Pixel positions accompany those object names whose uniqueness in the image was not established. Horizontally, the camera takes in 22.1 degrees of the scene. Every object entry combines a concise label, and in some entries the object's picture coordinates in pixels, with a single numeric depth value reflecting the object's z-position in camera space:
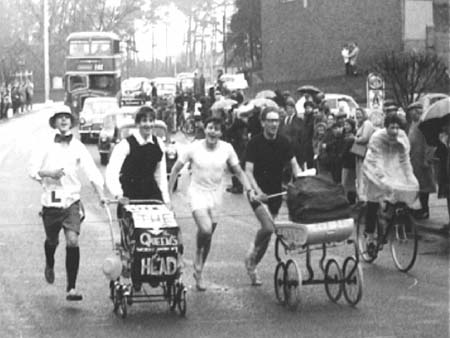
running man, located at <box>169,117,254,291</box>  11.26
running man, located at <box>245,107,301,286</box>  11.67
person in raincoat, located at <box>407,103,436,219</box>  16.42
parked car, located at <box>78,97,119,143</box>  39.38
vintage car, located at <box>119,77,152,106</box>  55.04
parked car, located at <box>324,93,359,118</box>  29.93
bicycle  12.48
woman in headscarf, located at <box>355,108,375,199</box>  17.00
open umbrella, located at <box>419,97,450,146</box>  14.66
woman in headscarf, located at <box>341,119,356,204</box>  17.75
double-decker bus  54.00
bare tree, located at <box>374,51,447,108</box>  30.53
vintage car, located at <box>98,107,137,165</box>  29.20
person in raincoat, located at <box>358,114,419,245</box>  12.89
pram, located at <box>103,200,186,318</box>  9.90
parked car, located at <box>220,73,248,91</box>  43.34
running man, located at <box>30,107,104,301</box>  10.63
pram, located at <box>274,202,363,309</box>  10.34
